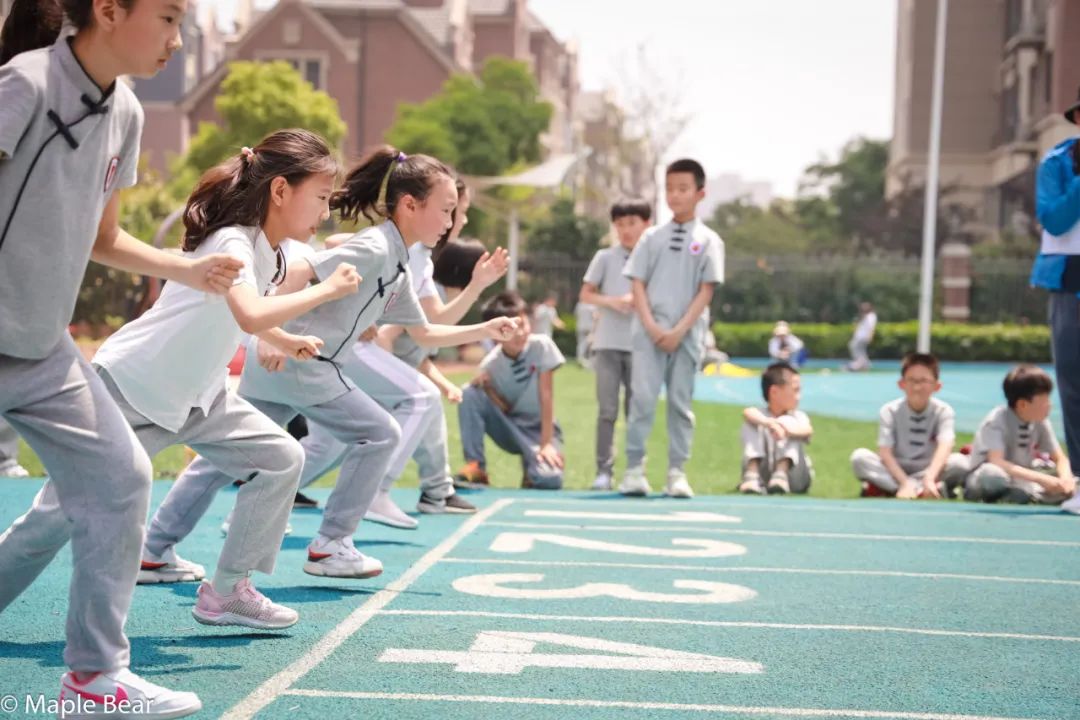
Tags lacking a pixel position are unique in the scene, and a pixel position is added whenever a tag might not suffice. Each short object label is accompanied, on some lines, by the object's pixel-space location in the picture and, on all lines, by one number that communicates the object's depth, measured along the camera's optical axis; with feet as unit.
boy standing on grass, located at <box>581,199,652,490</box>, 32.94
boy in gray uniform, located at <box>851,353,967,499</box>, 31.27
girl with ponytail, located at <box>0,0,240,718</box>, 10.37
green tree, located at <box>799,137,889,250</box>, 280.51
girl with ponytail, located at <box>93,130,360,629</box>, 13.80
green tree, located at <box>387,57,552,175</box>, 134.62
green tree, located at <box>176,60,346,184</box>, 128.77
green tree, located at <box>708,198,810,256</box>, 267.80
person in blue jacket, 26.84
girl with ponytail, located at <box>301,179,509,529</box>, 21.89
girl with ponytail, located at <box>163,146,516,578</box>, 18.39
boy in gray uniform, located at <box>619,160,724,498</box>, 30.35
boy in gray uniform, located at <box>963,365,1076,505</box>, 30.12
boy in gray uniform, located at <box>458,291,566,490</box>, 32.89
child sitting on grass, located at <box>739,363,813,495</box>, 32.65
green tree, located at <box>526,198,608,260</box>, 132.77
